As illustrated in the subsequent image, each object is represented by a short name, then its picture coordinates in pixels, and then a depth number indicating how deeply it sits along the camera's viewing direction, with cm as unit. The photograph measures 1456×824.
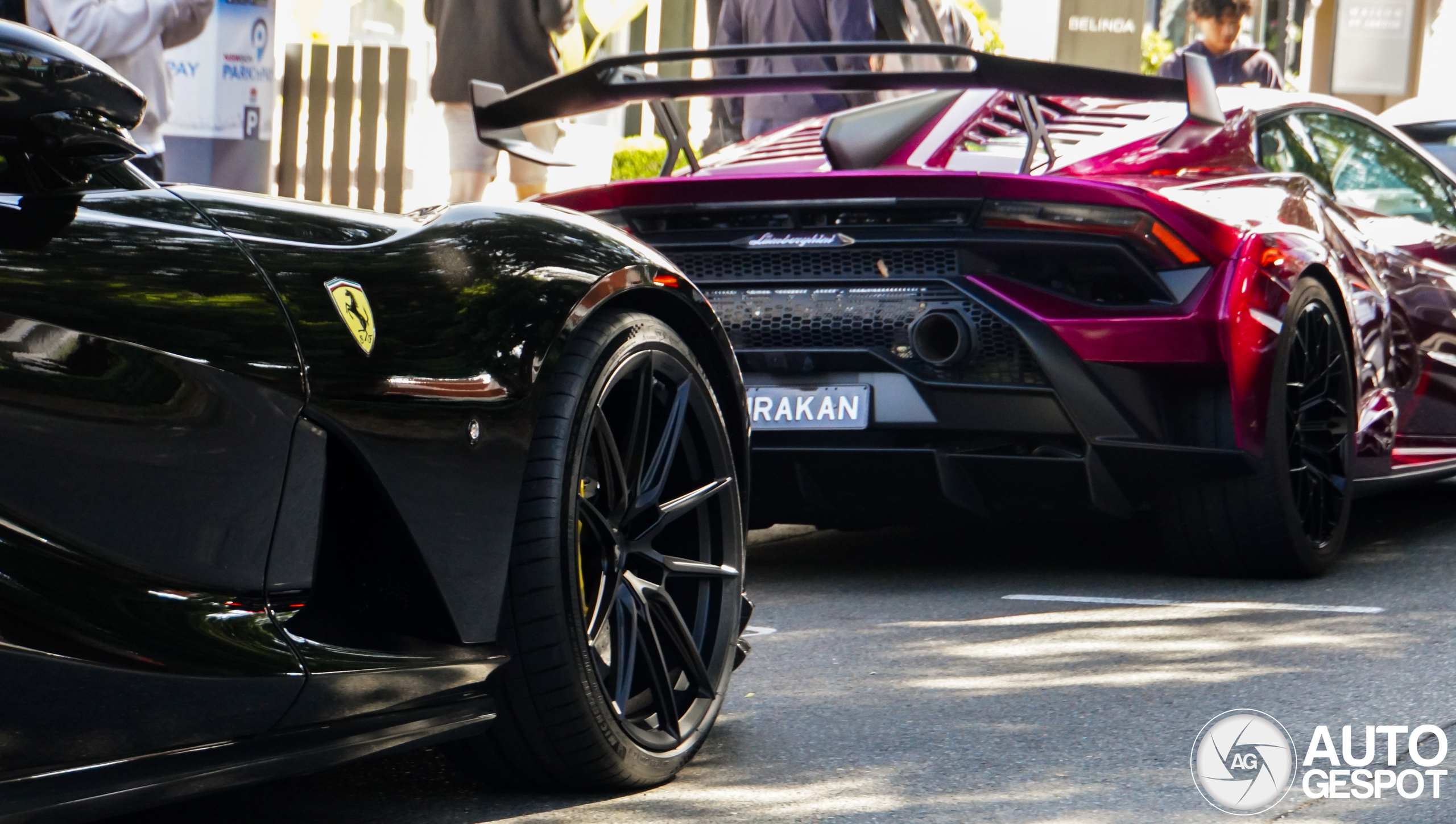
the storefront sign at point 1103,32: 1331
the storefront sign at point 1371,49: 1691
